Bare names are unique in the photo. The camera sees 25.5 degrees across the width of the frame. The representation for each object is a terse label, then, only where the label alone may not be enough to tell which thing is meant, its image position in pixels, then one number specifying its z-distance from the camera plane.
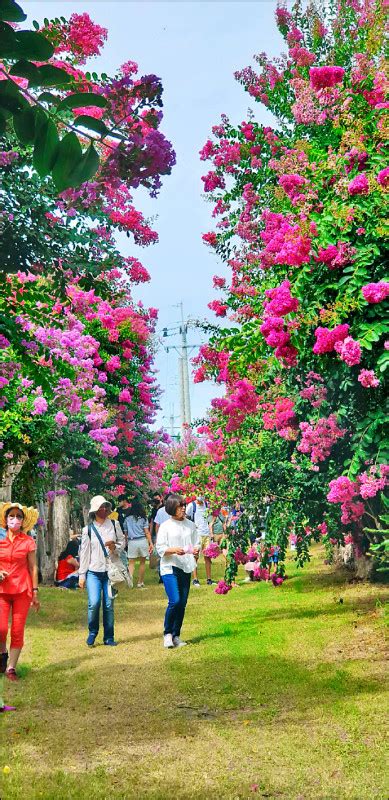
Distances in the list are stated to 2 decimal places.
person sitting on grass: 18.66
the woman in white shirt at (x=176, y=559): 9.62
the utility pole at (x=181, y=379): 59.88
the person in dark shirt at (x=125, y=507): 16.90
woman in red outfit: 7.82
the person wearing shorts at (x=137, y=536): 16.75
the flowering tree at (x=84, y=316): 2.95
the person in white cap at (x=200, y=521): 17.98
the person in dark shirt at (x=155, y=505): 19.39
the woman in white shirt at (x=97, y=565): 10.13
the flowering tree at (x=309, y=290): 6.55
